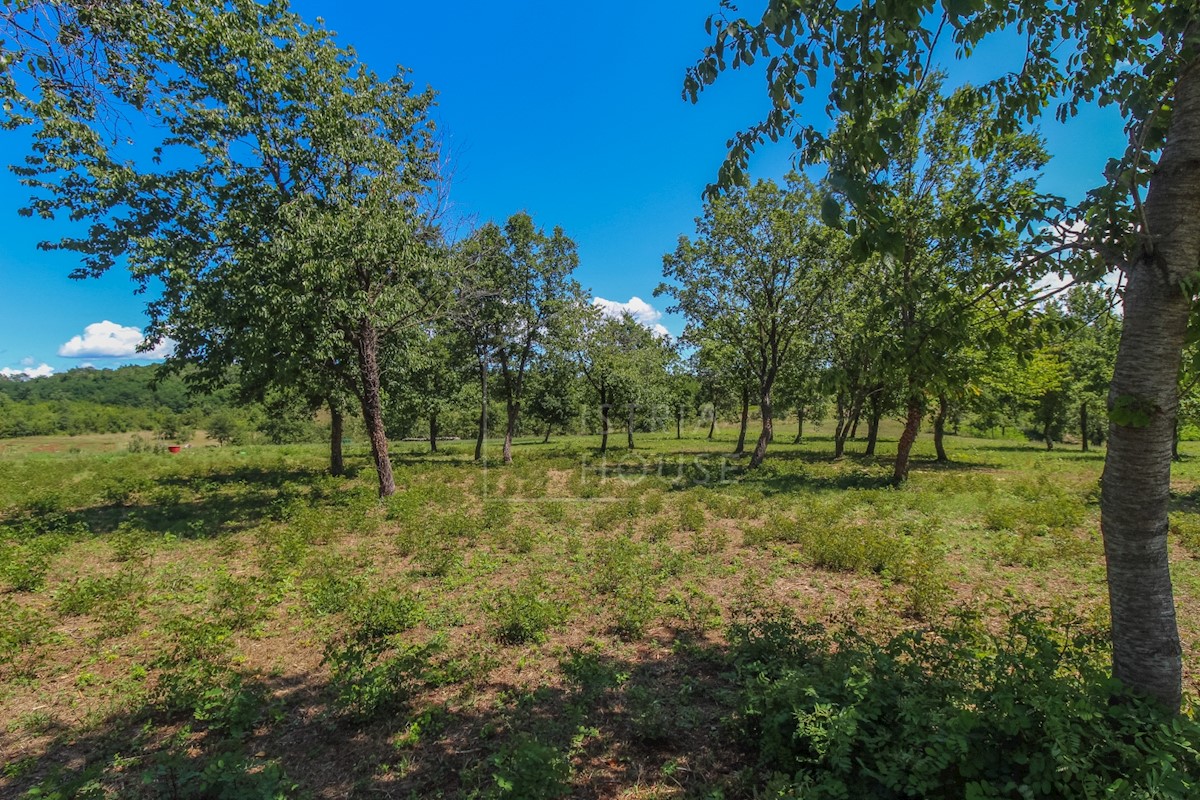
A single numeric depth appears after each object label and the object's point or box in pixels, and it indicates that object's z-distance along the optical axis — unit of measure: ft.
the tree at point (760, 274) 63.52
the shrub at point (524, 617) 20.44
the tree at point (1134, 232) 9.15
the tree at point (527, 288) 79.71
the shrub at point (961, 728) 8.75
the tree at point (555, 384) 88.22
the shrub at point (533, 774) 10.55
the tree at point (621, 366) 97.86
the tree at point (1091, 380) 91.50
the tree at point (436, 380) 76.28
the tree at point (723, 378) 76.02
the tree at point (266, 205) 35.35
